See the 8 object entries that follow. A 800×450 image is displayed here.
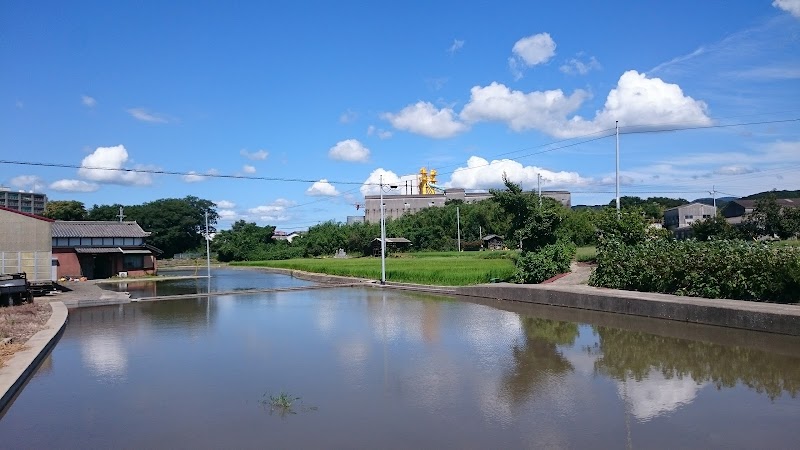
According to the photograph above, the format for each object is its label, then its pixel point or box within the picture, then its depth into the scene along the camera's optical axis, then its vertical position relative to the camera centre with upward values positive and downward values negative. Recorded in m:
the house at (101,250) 39.03 -0.26
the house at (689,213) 76.69 +2.44
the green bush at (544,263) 23.14 -1.09
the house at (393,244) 64.25 -0.63
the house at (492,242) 66.25 -0.62
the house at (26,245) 28.64 +0.13
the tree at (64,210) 73.19 +4.63
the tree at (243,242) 79.75 +0.10
